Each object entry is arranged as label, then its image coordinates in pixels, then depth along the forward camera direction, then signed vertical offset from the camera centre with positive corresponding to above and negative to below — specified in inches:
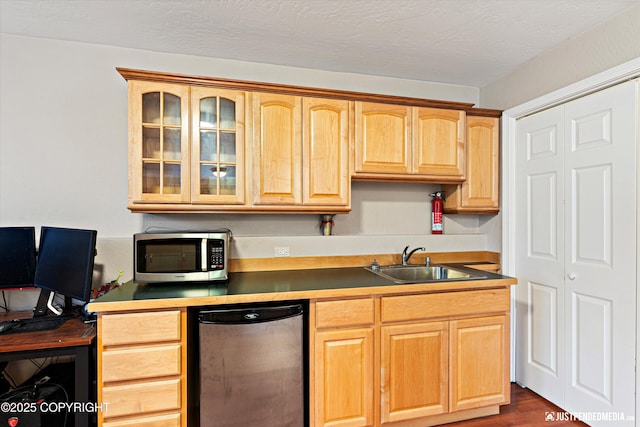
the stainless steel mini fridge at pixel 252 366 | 67.2 -31.5
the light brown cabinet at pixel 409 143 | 92.5 +20.8
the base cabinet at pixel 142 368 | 62.8 -29.7
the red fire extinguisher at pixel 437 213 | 109.9 +0.8
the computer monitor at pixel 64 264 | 70.2 -11.0
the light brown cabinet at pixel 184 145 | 78.7 +17.2
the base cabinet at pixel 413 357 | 73.0 -33.0
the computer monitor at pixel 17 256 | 76.8 -9.8
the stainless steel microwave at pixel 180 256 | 75.0 -9.6
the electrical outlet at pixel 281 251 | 96.3 -10.5
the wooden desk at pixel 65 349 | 61.5 -25.3
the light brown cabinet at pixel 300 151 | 85.7 +17.0
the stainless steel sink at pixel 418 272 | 98.7 -17.1
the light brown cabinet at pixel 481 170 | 103.3 +14.3
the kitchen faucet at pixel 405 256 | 101.5 -12.5
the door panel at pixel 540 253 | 88.3 -10.8
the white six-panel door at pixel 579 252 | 72.5 -9.2
